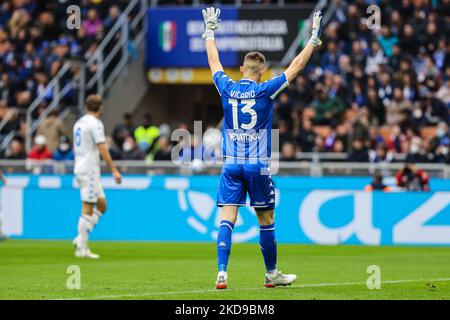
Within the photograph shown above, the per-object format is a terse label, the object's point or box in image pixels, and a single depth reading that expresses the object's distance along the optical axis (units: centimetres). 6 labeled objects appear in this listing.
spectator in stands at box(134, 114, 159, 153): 2703
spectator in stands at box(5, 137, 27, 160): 2695
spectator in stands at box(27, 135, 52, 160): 2622
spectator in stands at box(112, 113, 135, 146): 2764
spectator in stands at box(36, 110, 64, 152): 2769
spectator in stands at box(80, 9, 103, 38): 3081
